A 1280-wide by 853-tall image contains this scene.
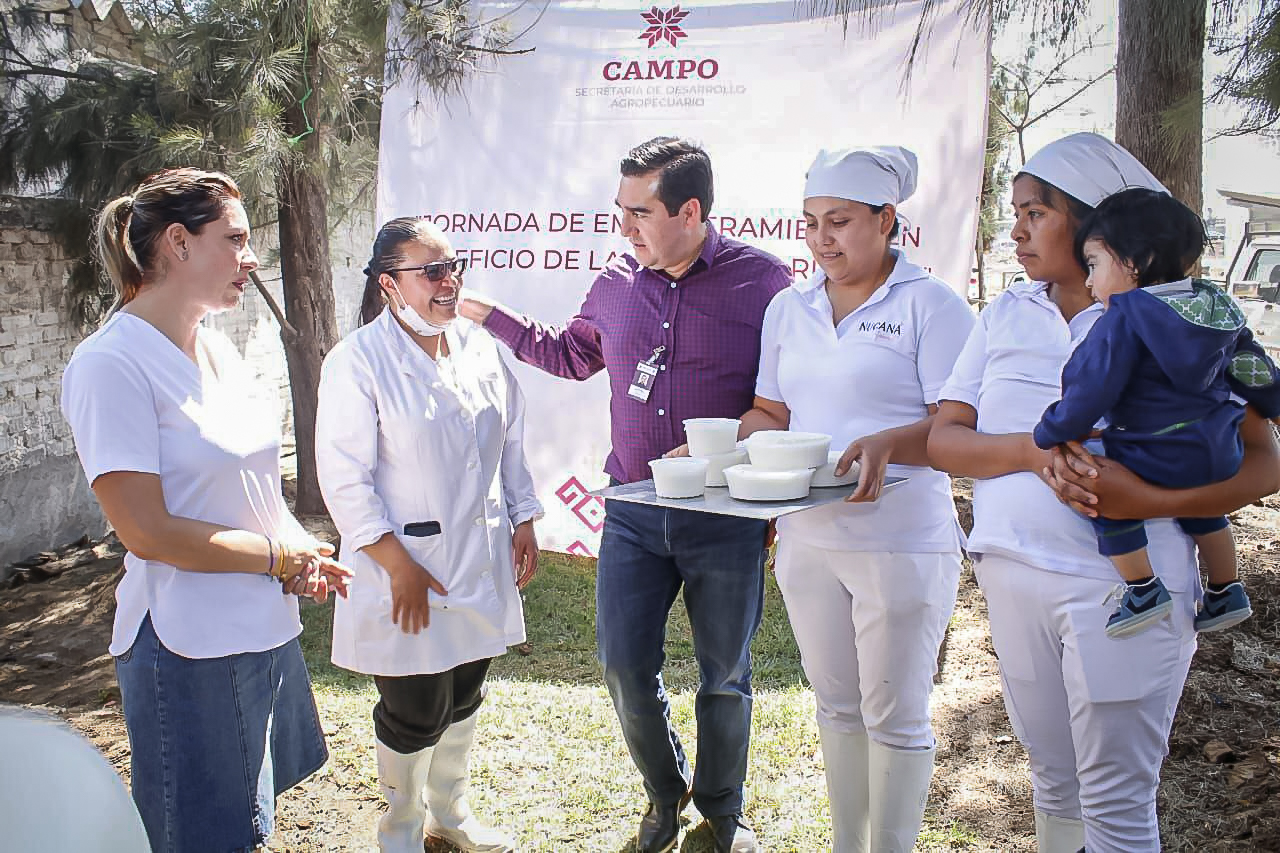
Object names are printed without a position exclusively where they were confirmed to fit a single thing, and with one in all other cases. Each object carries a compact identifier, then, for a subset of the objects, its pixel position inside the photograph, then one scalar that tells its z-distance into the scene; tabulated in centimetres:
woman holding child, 207
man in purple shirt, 299
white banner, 489
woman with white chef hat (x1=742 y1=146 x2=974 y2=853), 258
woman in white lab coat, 274
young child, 192
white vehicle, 1009
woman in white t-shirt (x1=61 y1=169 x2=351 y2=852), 211
